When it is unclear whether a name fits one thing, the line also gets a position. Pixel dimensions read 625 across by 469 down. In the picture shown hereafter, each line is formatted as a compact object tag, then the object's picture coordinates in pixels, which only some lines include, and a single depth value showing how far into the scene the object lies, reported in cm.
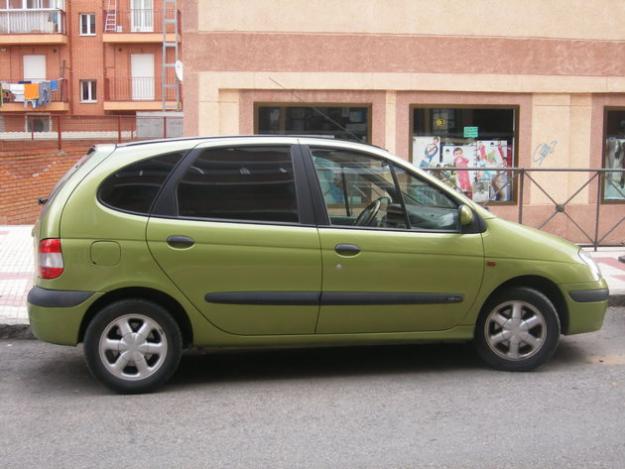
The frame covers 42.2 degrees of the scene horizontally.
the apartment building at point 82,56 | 3891
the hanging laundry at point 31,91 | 3903
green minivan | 530
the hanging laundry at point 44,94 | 3922
